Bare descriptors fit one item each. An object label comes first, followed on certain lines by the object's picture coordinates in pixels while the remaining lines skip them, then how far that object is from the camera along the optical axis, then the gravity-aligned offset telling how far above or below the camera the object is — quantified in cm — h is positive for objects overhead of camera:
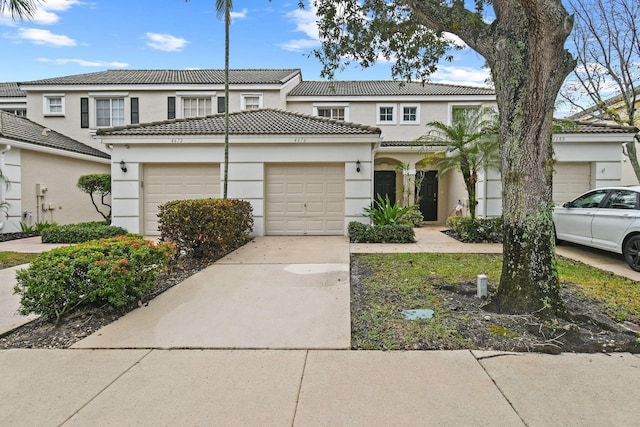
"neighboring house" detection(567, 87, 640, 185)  1443 +368
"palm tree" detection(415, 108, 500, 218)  1094 +178
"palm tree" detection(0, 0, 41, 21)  720 +381
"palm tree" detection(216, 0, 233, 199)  1009 +453
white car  700 -42
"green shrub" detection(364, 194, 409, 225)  1121 -45
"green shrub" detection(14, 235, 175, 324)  427 -99
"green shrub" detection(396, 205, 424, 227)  1473 -71
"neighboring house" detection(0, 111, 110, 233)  1192 +91
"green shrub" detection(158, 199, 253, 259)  752 -60
